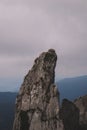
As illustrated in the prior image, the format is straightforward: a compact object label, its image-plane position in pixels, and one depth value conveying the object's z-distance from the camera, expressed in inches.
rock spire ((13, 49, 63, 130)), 2608.4
